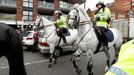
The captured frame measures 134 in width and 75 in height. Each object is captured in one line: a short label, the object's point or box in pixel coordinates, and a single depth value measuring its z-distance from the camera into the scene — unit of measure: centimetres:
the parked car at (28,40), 649
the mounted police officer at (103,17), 306
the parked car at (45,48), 493
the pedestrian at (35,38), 631
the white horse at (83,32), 283
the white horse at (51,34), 420
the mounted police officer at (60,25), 434
